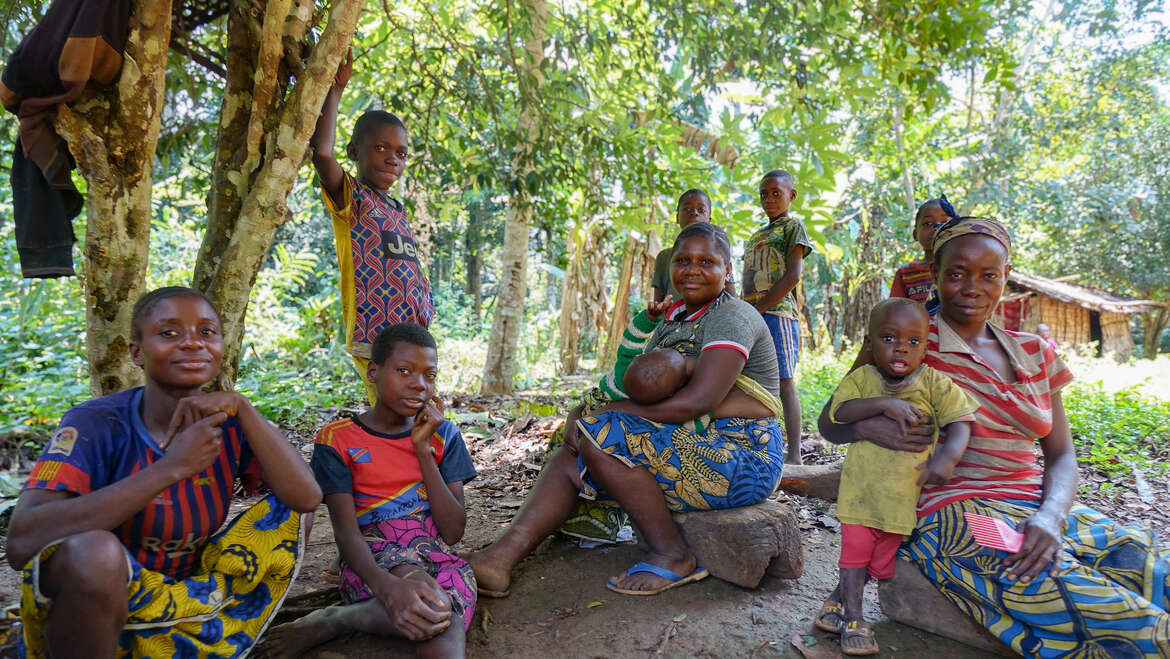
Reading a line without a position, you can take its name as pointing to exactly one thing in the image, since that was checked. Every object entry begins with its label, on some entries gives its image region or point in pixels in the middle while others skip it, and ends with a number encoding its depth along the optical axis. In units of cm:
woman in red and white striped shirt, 186
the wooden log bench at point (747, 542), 256
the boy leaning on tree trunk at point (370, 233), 292
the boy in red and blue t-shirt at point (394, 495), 211
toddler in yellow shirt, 215
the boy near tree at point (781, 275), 415
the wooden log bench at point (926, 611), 218
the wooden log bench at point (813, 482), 392
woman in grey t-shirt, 258
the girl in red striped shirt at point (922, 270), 380
